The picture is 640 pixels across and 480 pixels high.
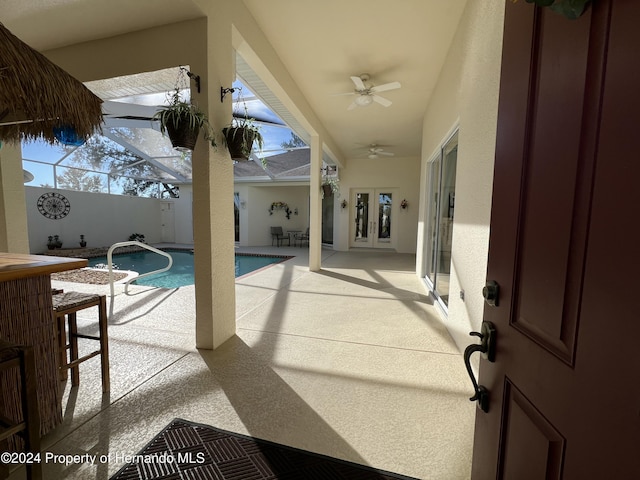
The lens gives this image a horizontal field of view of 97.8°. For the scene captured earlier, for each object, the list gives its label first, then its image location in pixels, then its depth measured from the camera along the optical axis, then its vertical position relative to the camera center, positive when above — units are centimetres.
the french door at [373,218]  919 -14
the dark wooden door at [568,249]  48 -7
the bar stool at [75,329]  172 -80
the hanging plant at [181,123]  202 +64
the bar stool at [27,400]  107 -76
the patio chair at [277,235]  1173 -98
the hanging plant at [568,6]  54 +41
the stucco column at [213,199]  226 +10
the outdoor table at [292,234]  1215 -97
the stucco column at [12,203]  255 +3
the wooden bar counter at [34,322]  129 -56
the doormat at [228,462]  128 -120
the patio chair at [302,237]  1201 -108
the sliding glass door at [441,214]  349 +1
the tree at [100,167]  923 +151
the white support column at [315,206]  589 +13
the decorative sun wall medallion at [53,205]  839 +7
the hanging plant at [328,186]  623 +60
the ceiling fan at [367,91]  368 +169
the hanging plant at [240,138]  237 +63
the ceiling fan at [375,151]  753 +172
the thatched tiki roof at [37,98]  130 +58
